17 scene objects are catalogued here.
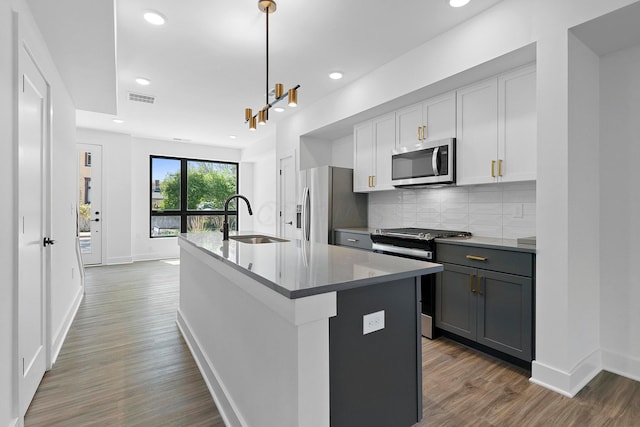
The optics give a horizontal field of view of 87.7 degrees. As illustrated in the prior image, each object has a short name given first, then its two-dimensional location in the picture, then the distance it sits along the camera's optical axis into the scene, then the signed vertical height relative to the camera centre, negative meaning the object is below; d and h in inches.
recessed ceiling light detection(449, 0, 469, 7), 95.0 +60.4
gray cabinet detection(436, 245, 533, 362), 91.3 -26.9
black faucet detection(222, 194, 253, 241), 103.5 -5.3
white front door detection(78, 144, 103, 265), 249.6 +7.6
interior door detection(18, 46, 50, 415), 72.2 -3.0
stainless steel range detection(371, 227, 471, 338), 114.5 -13.2
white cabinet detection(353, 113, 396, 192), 148.3 +28.2
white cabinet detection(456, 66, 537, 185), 99.2 +26.9
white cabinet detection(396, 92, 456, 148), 121.8 +35.9
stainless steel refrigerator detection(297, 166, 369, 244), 164.2 +4.5
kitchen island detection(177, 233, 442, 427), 45.6 -20.8
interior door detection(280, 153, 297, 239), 199.0 +10.3
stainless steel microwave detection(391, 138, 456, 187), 119.5 +18.8
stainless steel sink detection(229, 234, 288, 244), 117.4 -9.2
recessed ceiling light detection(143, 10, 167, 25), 102.0 +61.0
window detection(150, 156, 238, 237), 291.9 +17.0
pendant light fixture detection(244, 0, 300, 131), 89.3 +32.4
